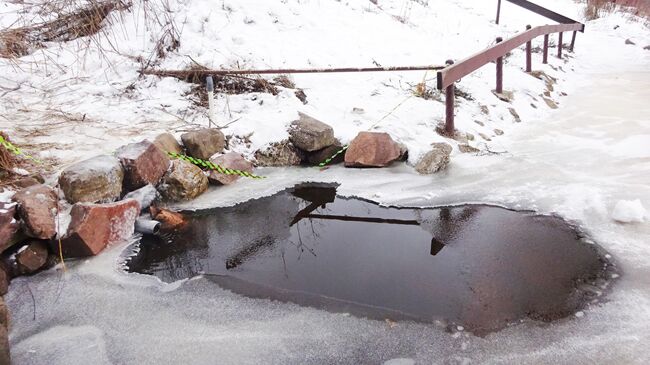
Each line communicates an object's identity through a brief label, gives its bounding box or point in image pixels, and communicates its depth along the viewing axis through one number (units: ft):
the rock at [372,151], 18.76
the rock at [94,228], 12.69
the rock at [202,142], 17.69
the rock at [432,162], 18.33
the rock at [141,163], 15.38
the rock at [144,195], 15.29
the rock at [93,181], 14.04
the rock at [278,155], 19.33
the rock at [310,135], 18.94
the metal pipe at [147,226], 14.20
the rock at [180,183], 16.22
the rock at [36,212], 12.26
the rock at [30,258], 12.17
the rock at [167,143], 17.08
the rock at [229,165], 17.57
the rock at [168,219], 14.74
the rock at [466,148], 20.38
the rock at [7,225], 11.74
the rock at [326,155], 19.42
